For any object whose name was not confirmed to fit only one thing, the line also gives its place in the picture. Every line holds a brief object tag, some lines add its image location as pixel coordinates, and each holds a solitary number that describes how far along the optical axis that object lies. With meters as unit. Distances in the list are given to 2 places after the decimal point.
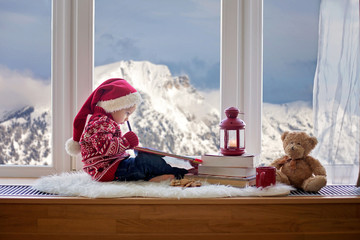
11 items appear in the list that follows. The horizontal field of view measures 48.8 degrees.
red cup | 1.60
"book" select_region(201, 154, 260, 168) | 1.66
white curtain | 1.86
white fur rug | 1.52
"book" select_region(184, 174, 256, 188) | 1.63
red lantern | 1.72
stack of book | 1.65
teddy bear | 1.73
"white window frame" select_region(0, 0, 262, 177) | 2.02
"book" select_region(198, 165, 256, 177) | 1.65
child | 1.69
